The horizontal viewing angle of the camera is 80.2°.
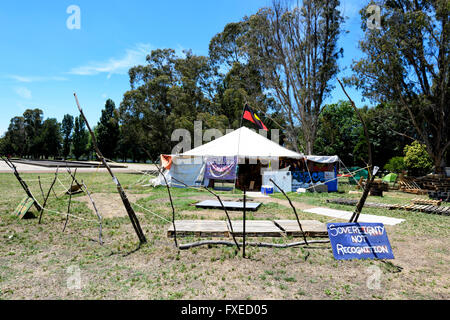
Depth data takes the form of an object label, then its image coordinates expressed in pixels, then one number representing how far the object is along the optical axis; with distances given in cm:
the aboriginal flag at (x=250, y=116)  1468
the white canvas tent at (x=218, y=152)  1558
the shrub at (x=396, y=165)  2909
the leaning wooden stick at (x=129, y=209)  487
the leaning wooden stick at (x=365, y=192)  443
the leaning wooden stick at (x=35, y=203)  754
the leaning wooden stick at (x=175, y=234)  528
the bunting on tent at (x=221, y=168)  1595
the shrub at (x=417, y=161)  2370
